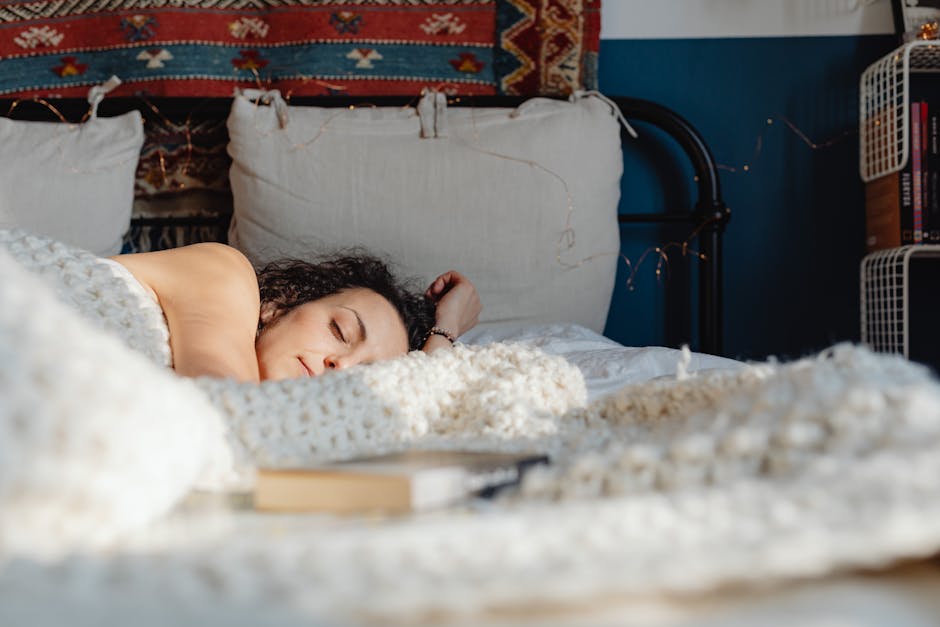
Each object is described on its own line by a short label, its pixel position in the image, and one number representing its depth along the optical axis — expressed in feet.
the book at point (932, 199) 6.49
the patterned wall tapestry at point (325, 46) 6.90
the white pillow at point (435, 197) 5.90
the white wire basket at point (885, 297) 6.60
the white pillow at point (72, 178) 5.70
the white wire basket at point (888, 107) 6.44
